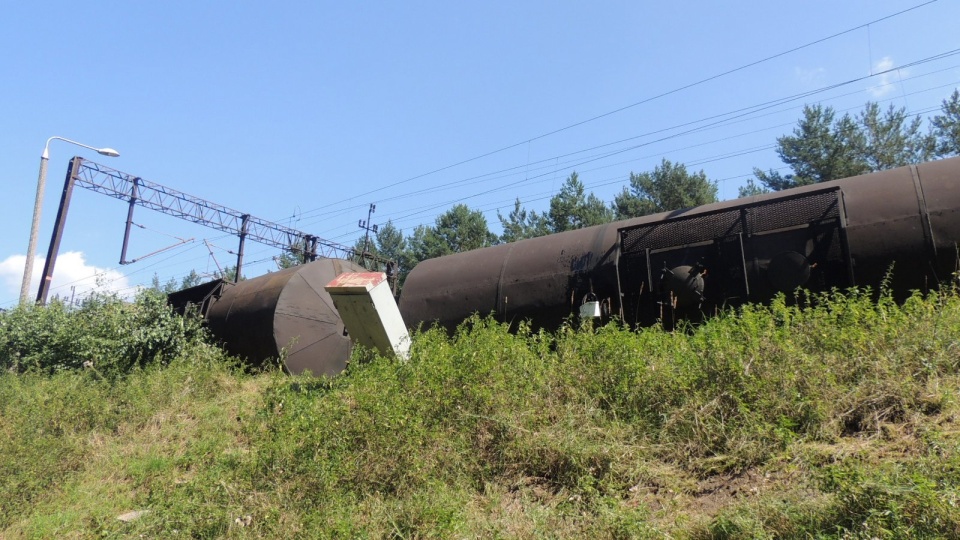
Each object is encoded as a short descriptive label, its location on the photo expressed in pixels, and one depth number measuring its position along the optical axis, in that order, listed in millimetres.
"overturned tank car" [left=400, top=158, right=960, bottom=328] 7547
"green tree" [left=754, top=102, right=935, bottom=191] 31234
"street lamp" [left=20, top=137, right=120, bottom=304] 17844
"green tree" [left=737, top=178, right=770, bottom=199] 35994
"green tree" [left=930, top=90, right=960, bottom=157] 30662
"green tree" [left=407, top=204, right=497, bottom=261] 43750
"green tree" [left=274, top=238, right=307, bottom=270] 33469
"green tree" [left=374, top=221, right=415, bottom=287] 53438
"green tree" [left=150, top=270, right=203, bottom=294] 62975
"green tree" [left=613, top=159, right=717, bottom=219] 37469
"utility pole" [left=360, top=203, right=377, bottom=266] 40656
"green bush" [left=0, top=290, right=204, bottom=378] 13211
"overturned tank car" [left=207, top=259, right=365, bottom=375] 12375
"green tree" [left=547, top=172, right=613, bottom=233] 38750
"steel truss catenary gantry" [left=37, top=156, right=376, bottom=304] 20516
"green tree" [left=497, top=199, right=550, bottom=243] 42994
